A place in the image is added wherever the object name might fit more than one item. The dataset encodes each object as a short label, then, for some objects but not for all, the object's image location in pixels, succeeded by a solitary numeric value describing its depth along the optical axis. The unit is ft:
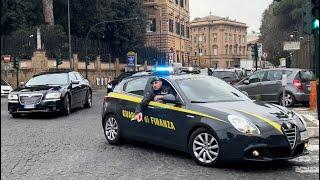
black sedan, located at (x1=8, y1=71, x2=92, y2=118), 51.24
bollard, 52.55
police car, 24.77
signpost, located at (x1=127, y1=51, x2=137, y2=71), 171.12
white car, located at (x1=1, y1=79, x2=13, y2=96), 112.97
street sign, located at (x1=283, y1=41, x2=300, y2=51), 82.16
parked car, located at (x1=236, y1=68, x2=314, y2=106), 61.59
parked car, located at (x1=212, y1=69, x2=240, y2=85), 88.63
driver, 30.30
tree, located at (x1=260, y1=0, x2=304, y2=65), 229.66
